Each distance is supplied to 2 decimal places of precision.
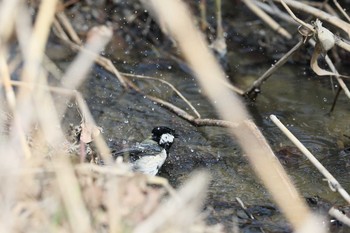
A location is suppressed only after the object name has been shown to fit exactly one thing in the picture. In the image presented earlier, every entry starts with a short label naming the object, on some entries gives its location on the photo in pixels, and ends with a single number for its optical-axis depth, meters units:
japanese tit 10.23
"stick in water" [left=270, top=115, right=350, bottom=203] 7.61
